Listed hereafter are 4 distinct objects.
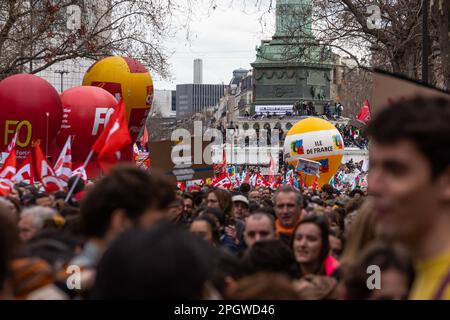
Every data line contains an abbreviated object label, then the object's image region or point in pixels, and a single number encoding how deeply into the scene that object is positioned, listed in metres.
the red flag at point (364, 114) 28.82
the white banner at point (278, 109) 75.12
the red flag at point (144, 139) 34.19
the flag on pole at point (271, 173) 29.88
